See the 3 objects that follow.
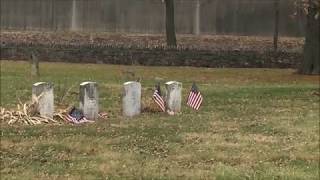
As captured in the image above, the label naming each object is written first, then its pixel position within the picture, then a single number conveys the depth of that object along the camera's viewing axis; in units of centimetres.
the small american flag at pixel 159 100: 1418
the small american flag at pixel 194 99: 1521
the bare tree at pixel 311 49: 2769
